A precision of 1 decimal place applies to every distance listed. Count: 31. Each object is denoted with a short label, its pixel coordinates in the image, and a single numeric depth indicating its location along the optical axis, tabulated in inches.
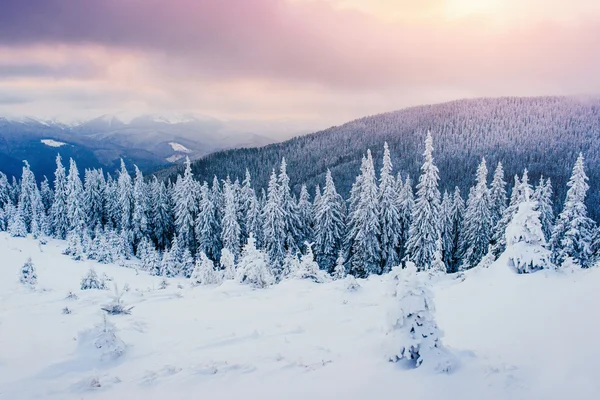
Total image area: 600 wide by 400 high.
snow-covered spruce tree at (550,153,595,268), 1209.4
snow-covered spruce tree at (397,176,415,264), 1628.9
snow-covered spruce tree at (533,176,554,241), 1478.8
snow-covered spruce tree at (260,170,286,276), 1659.7
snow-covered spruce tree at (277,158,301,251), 1707.7
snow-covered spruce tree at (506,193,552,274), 454.6
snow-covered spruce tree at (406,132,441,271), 1417.3
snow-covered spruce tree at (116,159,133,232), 2060.8
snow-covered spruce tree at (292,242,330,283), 689.0
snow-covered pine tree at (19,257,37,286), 658.2
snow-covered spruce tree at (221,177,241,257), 1740.9
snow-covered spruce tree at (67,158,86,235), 2001.7
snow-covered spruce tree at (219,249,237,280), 868.6
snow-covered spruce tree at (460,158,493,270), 1616.6
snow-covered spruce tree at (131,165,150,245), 2044.8
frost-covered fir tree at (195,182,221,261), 1910.7
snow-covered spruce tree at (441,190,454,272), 1726.0
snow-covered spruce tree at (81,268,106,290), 743.7
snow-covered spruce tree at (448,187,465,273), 1838.1
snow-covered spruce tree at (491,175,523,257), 1338.7
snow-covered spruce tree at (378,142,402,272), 1521.9
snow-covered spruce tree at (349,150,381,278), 1513.3
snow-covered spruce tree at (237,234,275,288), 605.3
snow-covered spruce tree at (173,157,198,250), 1951.3
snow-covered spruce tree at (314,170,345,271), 1662.2
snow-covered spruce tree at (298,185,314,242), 1849.2
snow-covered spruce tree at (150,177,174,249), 2215.8
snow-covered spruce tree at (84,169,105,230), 2255.2
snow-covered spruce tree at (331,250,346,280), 1141.7
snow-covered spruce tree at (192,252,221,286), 755.4
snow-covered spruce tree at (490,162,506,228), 1700.3
